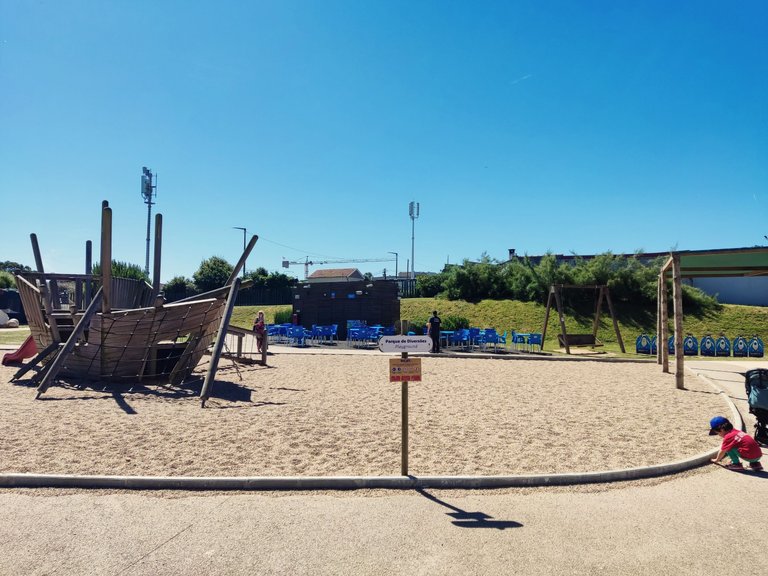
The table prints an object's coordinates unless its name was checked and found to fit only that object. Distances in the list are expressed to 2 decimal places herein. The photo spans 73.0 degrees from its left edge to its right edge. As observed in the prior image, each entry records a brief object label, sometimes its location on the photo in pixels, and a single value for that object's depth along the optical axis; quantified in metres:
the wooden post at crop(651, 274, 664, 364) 15.32
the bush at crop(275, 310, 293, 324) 29.63
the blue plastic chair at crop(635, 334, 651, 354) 21.16
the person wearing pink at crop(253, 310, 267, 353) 15.31
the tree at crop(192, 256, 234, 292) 51.91
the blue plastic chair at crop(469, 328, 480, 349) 21.25
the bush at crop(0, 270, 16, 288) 46.51
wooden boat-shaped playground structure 10.67
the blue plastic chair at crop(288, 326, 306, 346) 22.47
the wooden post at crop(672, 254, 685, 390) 11.49
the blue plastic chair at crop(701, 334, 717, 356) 21.75
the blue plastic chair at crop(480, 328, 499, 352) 20.30
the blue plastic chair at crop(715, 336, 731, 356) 21.72
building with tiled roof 74.94
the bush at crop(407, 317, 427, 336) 23.73
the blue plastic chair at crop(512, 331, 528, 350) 21.01
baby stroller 6.65
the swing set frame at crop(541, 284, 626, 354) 20.23
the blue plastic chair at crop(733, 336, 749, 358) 21.55
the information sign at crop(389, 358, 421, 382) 5.18
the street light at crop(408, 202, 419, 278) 60.40
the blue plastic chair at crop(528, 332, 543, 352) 21.46
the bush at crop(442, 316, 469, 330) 23.64
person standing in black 19.17
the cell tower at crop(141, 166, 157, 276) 57.75
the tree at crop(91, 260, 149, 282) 24.70
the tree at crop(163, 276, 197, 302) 48.97
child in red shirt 5.52
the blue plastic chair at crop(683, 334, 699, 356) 22.06
